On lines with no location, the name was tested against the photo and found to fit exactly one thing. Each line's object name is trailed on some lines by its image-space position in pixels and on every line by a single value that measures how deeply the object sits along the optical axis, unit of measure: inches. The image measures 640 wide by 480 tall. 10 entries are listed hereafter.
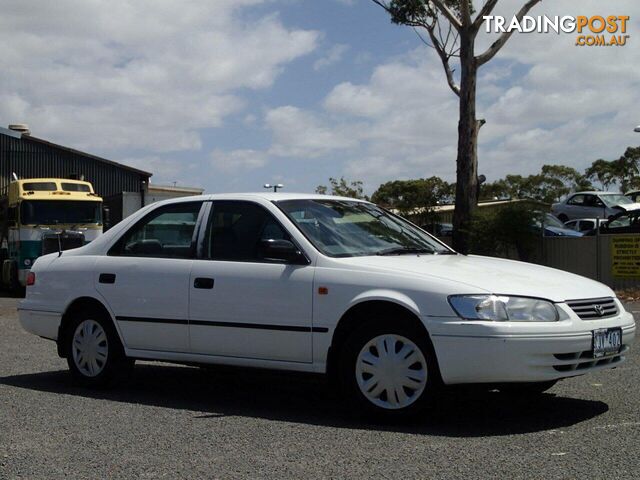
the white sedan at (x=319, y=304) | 245.3
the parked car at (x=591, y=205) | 1396.4
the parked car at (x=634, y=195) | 1432.1
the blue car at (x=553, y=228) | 996.4
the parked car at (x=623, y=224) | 984.3
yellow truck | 909.8
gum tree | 1003.3
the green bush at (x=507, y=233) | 957.2
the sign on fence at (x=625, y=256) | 864.3
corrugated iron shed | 1644.9
